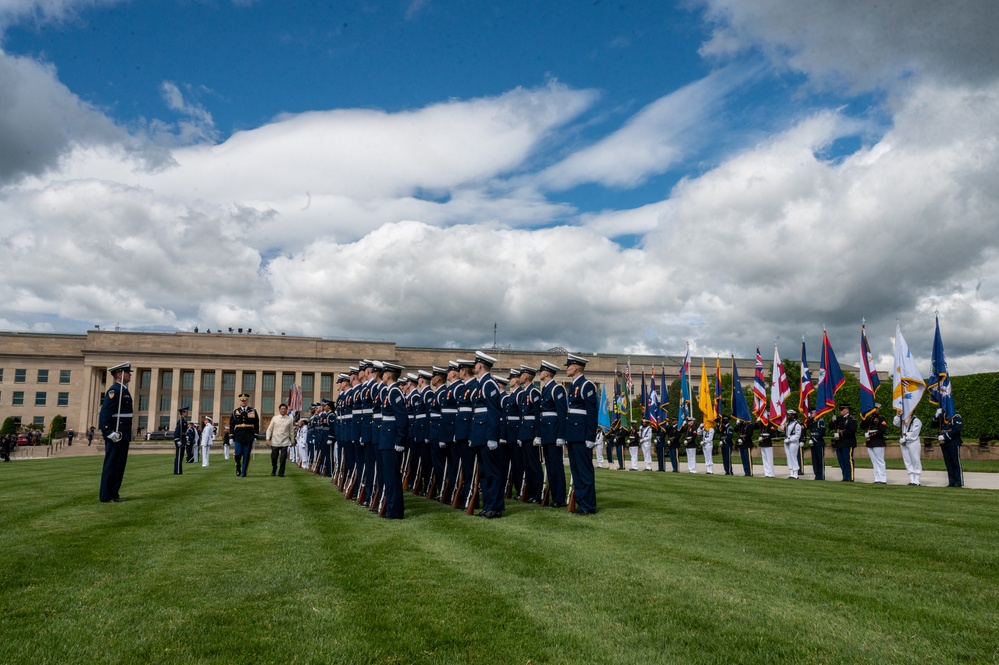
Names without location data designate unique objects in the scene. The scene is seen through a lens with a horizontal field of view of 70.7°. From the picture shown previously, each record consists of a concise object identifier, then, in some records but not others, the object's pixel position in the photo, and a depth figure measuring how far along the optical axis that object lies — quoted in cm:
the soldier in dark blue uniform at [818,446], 2180
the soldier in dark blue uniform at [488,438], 1128
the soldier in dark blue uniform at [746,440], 2638
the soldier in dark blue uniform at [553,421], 1196
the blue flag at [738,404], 2756
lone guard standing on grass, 1294
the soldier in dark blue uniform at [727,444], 2623
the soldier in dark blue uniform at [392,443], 1103
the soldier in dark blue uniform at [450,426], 1238
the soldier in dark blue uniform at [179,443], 2397
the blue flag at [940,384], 1872
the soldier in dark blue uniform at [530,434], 1277
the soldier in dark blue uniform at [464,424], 1195
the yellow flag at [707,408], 2806
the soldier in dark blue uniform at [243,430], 2058
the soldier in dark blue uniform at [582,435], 1130
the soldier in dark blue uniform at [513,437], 1338
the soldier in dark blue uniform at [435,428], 1263
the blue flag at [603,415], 3556
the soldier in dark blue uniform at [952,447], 1795
